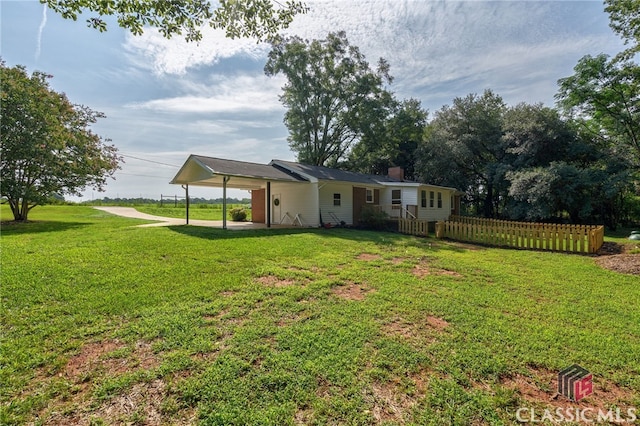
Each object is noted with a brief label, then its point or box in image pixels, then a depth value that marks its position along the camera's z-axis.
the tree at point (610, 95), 16.36
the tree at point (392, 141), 27.19
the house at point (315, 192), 14.87
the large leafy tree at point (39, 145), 13.78
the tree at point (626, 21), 14.44
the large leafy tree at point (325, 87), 25.67
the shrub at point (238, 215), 20.80
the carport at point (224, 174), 12.88
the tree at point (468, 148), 22.30
